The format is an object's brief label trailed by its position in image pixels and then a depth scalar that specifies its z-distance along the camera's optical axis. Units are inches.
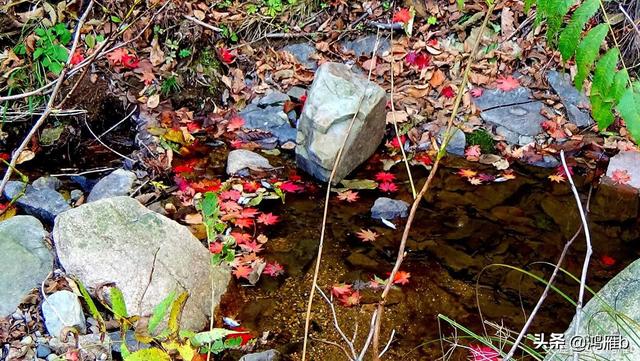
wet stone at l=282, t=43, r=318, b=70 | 252.7
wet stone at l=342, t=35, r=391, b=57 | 252.2
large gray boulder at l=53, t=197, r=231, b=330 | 133.0
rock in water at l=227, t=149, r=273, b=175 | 200.7
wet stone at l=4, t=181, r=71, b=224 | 160.1
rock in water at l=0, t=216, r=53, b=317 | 129.0
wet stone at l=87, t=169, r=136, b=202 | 180.1
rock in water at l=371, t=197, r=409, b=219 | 181.6
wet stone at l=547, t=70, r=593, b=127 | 225.1
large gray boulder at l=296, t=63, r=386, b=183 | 196.9
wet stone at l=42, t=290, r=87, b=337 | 125.9
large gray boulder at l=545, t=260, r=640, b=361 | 81.7
